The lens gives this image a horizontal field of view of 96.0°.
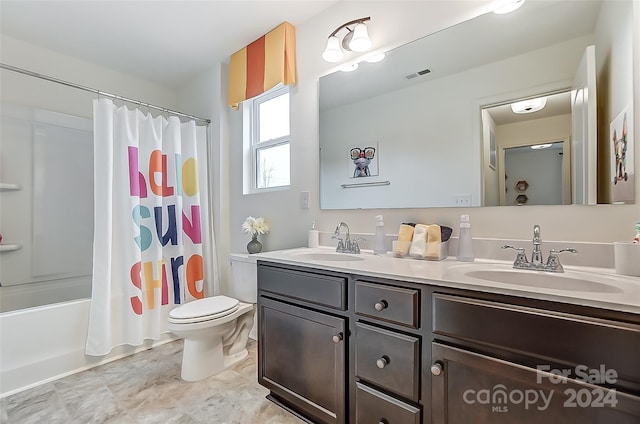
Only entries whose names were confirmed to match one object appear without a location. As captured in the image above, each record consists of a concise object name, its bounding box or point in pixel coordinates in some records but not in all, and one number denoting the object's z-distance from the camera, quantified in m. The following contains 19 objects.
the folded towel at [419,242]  1.40
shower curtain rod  1.79
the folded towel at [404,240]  1.48
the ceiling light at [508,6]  1.31
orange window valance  2.14
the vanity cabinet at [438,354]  0.73
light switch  2.11
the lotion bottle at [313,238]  2.00
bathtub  1.73
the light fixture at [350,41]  1.72
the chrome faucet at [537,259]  1.11
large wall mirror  1.14
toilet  1.77
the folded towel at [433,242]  1.37
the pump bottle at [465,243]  1.35
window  2.43
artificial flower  2.30
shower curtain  2.06
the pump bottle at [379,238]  1.63
